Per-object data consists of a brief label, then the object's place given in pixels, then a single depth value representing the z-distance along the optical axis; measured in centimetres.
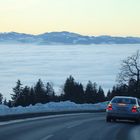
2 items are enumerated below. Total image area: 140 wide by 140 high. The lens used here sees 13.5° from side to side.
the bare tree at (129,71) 7544
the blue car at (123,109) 2653
